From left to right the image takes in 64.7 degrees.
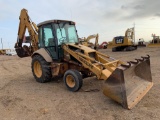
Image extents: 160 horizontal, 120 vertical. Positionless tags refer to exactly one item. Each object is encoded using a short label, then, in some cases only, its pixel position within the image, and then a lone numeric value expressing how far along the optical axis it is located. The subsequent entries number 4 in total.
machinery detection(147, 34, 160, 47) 15.81
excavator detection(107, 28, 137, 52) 14.64
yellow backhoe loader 3.04
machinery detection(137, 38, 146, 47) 17.88
